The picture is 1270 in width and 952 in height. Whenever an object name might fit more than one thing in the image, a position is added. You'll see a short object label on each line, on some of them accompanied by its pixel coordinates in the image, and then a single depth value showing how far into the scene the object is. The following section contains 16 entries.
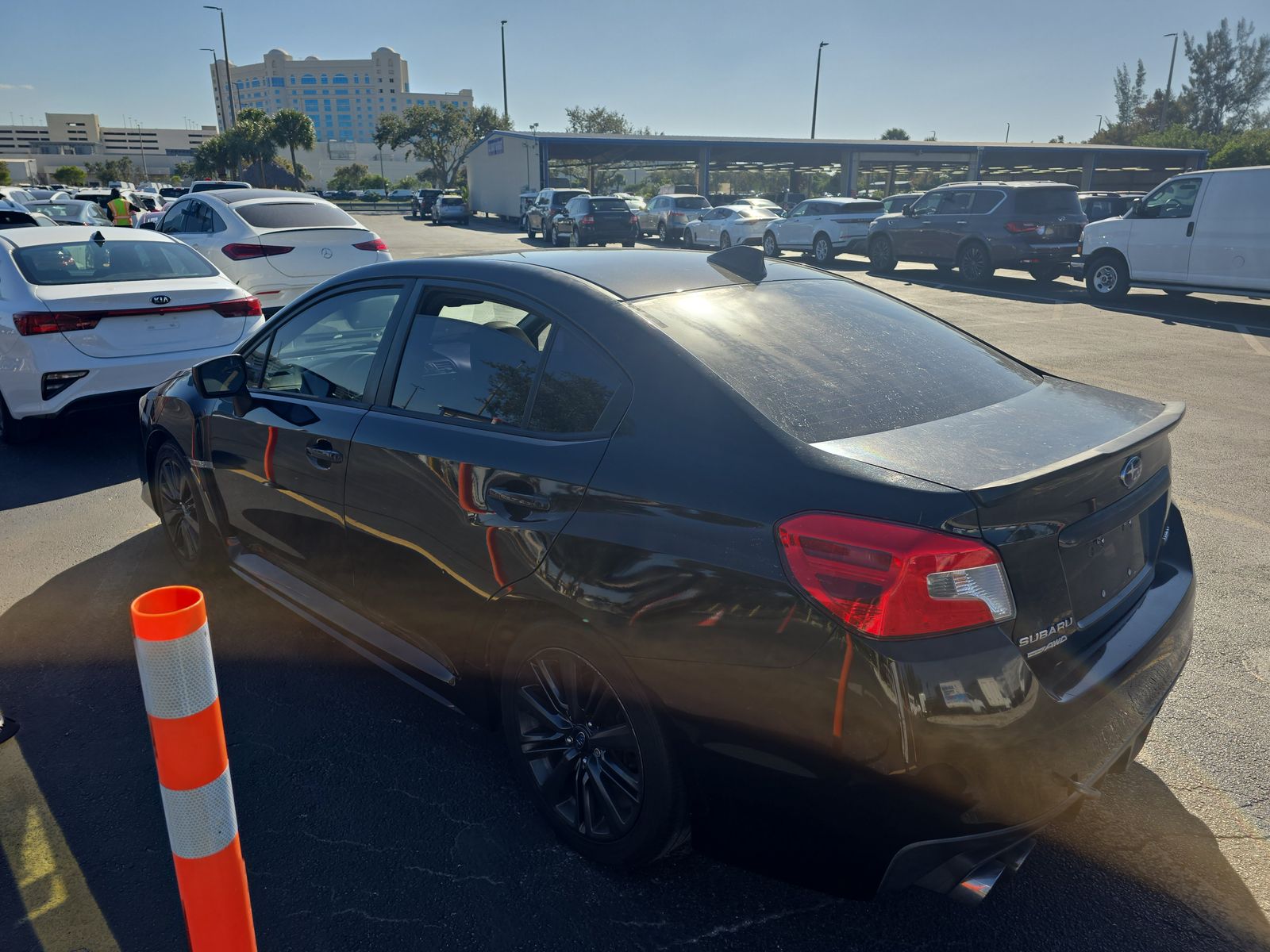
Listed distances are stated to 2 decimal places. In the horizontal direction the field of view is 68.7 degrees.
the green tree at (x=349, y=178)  87.19
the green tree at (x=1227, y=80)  64.06
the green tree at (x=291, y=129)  69.81
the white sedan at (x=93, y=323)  6.25
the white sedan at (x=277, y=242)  10.52
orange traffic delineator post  1.58
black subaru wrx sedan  1.97
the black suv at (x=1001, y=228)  17.34
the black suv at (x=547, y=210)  30.17
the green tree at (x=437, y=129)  79.81
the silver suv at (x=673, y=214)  30.69
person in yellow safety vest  22.86
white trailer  44.86
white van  13.02
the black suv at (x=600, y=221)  27.03
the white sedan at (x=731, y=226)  25.80
